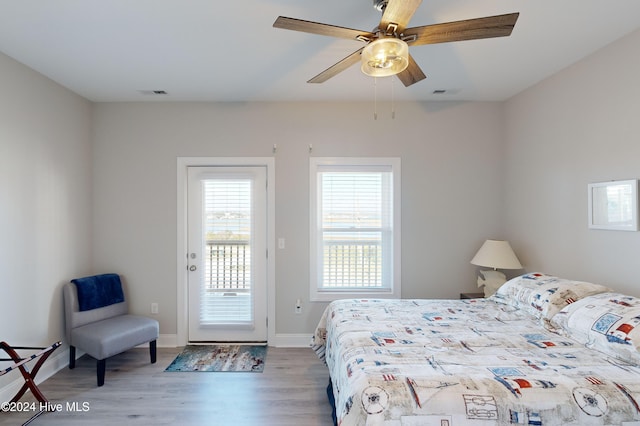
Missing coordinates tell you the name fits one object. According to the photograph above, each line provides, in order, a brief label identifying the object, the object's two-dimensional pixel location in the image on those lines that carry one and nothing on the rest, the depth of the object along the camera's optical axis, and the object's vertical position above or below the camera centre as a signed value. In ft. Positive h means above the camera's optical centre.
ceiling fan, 4.80 +3.02
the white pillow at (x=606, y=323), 5.36 -2.07
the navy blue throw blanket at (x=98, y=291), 10.11 -2.50
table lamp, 10.41 -1.53
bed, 4.28 -2.50
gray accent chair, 9.03 -3.49
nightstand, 10.96 -2.83
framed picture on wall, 7.19 +0.23
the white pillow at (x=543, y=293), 7.20 -1.92
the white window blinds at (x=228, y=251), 11.85 -1.33
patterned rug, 10.00 -4.80
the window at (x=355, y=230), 11.91 -0.56
